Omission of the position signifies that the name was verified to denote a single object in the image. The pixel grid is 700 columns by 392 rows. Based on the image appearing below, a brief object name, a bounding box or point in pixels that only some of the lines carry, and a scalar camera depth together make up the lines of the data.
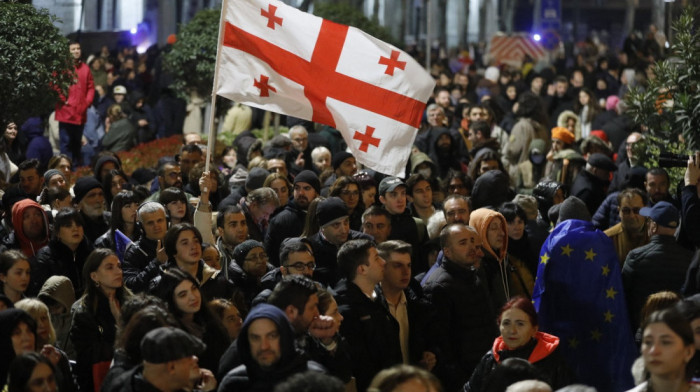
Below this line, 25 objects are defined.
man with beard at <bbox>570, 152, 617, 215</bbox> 14.69
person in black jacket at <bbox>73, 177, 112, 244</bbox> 12.35
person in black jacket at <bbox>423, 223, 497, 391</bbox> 9.70
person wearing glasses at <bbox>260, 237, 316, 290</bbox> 9.66
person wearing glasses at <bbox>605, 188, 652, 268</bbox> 11.64
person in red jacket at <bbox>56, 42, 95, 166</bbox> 19.70
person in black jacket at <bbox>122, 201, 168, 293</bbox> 10.23
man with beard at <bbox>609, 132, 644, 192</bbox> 15.01
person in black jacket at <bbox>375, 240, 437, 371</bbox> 9.50
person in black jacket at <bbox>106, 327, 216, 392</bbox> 7.09
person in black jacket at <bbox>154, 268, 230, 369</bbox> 8.74
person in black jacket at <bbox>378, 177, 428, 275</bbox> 12.07
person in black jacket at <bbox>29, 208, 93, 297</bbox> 10.80
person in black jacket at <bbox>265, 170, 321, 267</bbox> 12.08
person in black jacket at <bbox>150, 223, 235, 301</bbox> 9.84
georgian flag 11.39
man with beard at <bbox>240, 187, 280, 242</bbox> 12.51
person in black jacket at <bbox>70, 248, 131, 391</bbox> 8.67
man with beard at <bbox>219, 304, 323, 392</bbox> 7.14
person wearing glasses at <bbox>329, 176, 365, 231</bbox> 12.47
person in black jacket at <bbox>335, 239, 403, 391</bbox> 9.10
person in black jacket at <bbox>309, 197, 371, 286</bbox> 10.66
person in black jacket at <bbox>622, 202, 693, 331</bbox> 10.31
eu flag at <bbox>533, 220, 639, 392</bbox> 10.20
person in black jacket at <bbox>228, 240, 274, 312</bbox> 10.45
